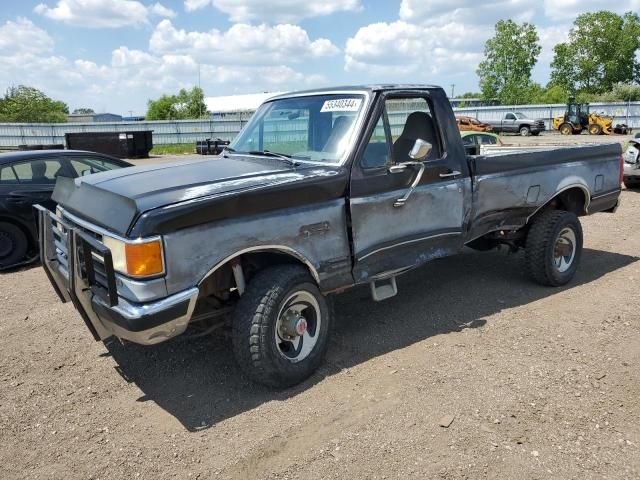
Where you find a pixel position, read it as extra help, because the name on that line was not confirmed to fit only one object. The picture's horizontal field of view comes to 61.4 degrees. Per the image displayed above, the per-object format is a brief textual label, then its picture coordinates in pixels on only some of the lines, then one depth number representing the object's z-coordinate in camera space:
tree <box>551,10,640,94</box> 72.31
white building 78.62
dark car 7.34
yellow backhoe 35.34
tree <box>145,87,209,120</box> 75.62
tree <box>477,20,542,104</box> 67.62
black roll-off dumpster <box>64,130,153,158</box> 24.34
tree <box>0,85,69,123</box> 52.78
